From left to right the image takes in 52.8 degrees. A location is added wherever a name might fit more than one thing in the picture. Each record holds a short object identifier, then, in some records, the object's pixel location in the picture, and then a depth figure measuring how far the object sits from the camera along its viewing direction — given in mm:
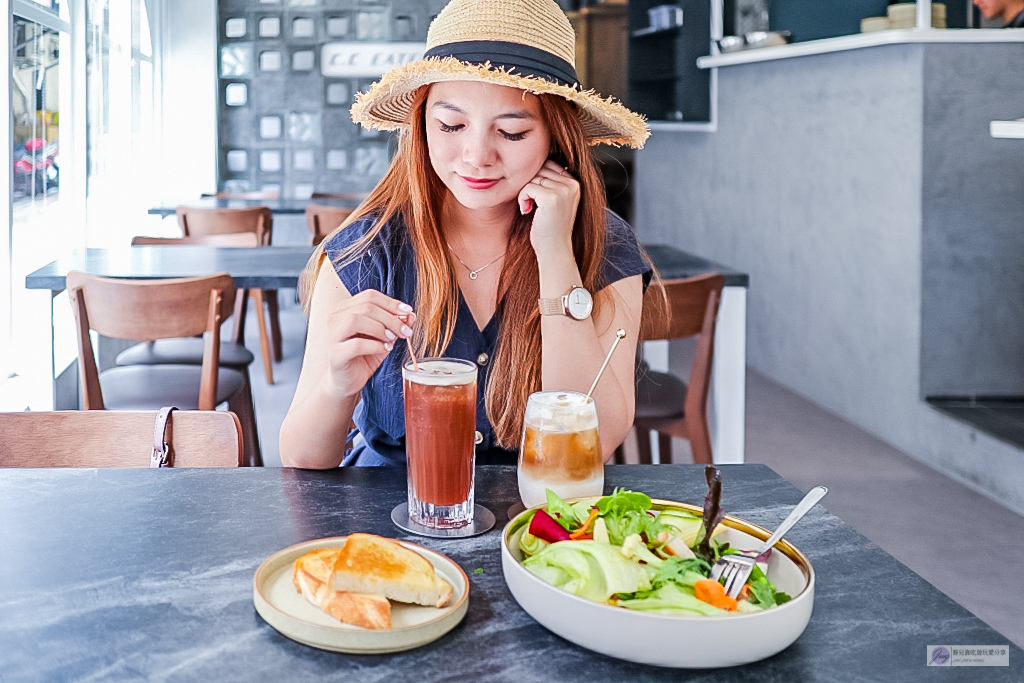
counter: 4027
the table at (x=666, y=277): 3137
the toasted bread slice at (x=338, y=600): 825
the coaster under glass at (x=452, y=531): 1073
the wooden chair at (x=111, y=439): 1460
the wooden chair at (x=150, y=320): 2688
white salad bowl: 767
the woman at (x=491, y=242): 1478
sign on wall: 7906
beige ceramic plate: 808
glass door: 3707
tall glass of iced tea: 1099
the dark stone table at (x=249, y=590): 796
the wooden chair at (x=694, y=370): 2803
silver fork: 850
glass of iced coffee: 1083
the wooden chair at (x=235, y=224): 5172
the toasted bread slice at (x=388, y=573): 841
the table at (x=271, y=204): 5891
